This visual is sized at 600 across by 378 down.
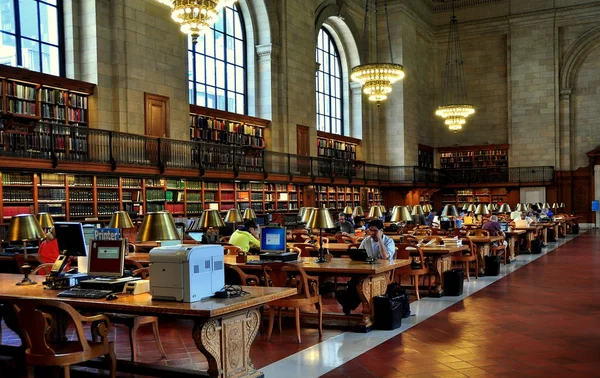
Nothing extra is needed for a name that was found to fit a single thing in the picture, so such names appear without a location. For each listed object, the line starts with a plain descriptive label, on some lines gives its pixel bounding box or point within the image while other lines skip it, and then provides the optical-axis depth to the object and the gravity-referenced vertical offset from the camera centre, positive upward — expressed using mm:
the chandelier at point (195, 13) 10422 +2812
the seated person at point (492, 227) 11258 -962
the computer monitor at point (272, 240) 6598 -665
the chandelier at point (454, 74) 28484 +4652
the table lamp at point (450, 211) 12430 -735
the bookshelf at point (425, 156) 27156 +864
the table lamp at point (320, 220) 6443 -451
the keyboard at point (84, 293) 4203 -770
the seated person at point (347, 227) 11625 -952
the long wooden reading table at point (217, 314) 3844 -872
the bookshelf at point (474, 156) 27453 +823
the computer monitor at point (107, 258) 4633 -582
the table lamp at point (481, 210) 13320 -764
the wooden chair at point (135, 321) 4914 -1157
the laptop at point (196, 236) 10122 -934
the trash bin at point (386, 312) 6133 -1353
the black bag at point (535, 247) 14109 -1669
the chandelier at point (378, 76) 18734 +3050
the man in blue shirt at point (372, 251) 6590 -819
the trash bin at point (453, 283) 8227 -1433
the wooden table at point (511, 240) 12232 -1343
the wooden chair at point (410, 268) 7645 -1188
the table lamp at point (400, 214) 8623 -538
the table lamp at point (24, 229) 5309 -406
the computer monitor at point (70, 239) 4844 -453
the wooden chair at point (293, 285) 5695 -1045
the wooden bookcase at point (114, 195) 10602 -308
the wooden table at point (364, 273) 6008 -943
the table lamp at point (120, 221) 7453 -490
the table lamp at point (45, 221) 7961 -507
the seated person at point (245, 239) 7613 -750
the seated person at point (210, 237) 9106 -875
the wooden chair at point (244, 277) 5402 -928
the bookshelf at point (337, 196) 20344 -678
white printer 3945 -599
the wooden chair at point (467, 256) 9492 -1264
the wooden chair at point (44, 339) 3737 -990
